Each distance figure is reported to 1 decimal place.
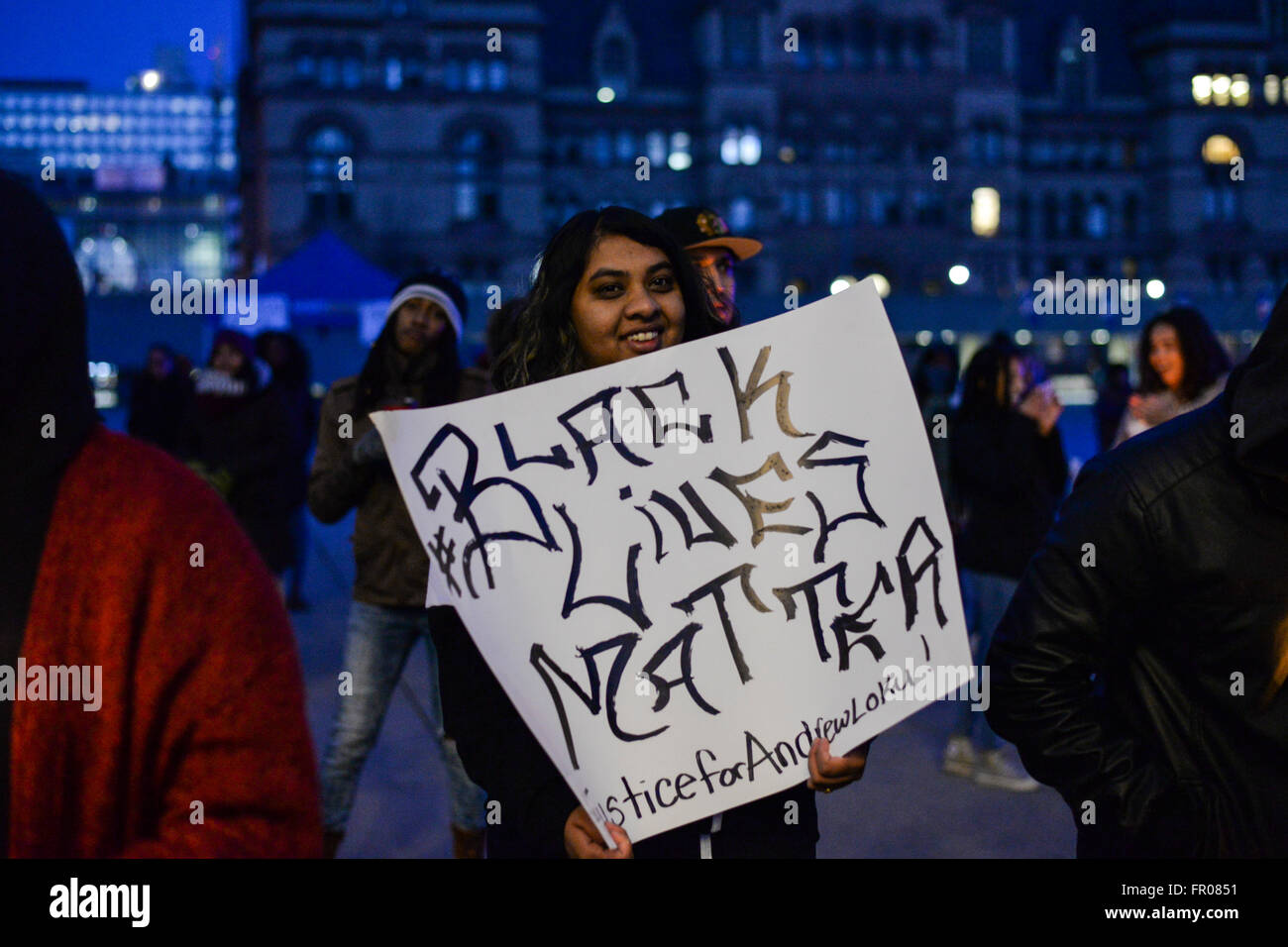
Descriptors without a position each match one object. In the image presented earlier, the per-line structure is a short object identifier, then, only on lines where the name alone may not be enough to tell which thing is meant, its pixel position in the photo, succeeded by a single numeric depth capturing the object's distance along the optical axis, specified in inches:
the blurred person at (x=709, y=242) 134.7
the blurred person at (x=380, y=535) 145.0
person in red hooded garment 50.9
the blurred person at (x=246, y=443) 229.0
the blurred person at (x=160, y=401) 356.5
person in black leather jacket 70.3
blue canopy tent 502.6
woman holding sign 75.1
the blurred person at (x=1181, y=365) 181.8
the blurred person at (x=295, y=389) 316.2
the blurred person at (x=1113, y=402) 493.0
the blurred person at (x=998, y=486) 192.4
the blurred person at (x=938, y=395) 205.8
